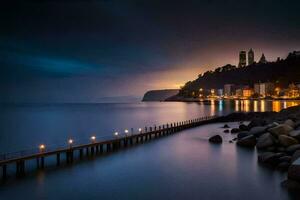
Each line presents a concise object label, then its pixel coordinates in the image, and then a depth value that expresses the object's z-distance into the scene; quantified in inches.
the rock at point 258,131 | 1304.9
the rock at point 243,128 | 1677.4
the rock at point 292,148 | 903.1
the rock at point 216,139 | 1475.1
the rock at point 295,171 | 665.0
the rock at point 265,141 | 1102.4
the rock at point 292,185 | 683.3
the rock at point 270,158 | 919.8
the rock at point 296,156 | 761.3
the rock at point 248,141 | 1261.1
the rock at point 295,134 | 1005.1
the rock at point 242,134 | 1429.1
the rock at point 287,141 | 991.0
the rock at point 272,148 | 1056.2
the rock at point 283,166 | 860.1
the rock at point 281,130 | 1076.5
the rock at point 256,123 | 1611.8
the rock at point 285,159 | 878.4
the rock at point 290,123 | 1199.5
